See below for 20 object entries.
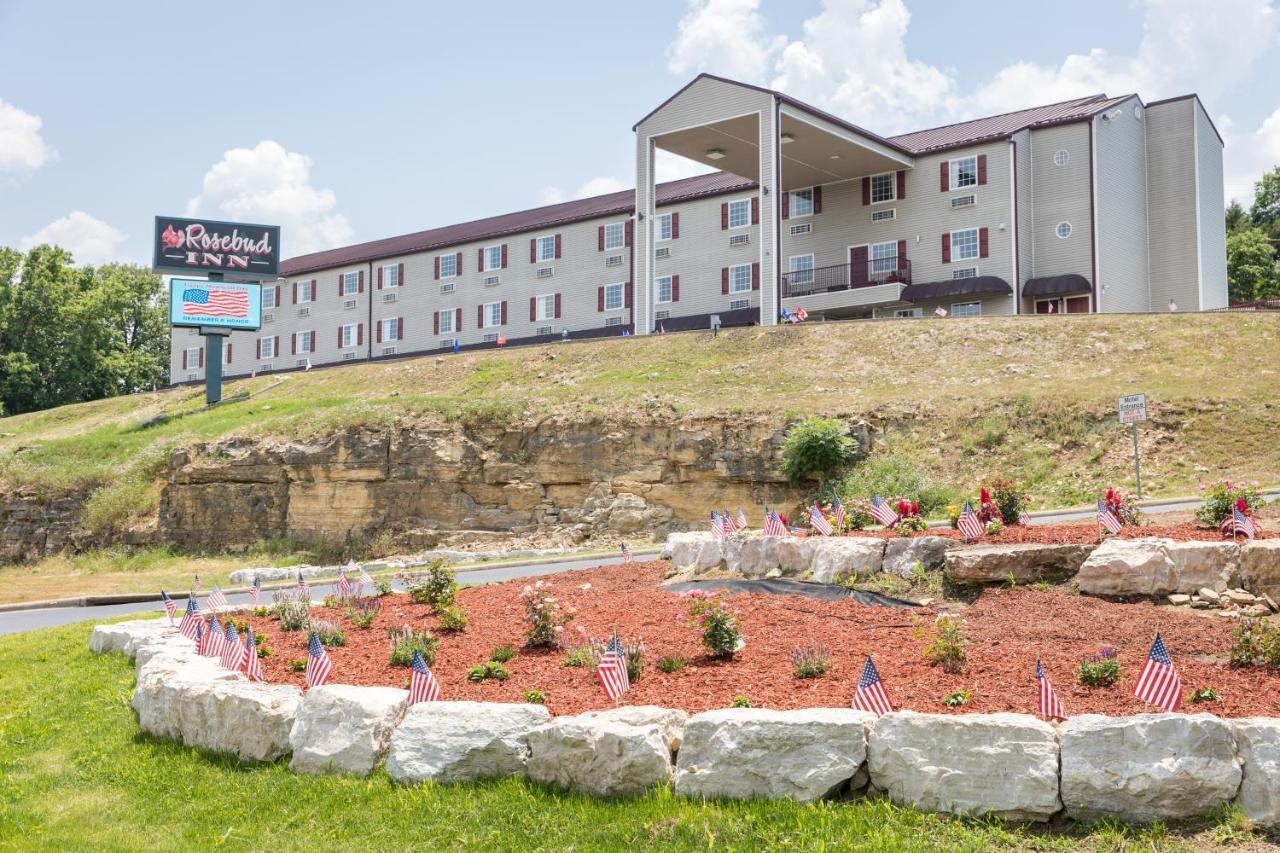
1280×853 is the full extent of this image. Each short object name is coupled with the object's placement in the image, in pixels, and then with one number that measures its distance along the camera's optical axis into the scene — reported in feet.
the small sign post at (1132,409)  57.06
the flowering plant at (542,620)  31.76
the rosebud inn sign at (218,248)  144.77
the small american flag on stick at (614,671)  25.59
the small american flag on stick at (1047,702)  20.85
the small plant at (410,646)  31.24
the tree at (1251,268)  185.26
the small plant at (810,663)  26.23
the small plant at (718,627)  28.66
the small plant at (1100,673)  23.49
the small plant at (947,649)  25.17
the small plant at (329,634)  34.88
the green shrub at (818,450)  87.56
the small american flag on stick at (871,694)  22.03
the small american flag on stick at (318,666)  28.07
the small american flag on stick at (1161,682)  21.07
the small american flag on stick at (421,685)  25.55
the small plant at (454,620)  35.47
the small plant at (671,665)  27.96
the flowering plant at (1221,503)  35.53
